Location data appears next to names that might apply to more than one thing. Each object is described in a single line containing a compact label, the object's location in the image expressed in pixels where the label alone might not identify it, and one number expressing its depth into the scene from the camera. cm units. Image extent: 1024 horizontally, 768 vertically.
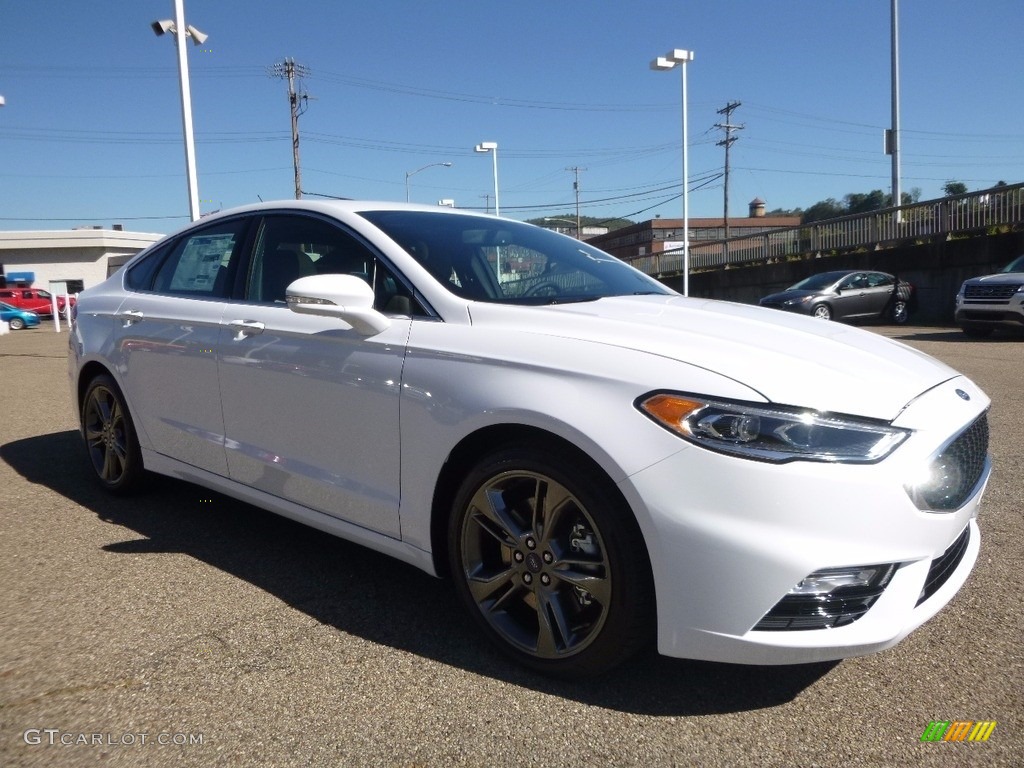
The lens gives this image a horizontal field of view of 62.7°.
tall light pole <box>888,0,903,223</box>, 2469
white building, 5406
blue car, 3291
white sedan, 222
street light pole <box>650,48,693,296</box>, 2333
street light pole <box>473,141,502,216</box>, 2820
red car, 3781
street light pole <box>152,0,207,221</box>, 1352
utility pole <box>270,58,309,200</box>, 3850
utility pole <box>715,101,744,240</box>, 6397
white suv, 1328
